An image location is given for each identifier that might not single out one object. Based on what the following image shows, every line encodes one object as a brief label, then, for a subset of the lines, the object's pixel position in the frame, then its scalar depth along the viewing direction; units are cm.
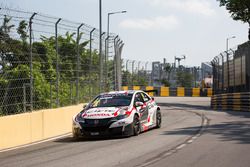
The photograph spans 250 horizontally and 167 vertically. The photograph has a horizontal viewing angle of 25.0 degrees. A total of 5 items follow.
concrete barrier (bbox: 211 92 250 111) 3129
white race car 1495
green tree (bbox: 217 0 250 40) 4740
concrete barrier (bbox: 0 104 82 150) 1390
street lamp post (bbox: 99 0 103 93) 2391
